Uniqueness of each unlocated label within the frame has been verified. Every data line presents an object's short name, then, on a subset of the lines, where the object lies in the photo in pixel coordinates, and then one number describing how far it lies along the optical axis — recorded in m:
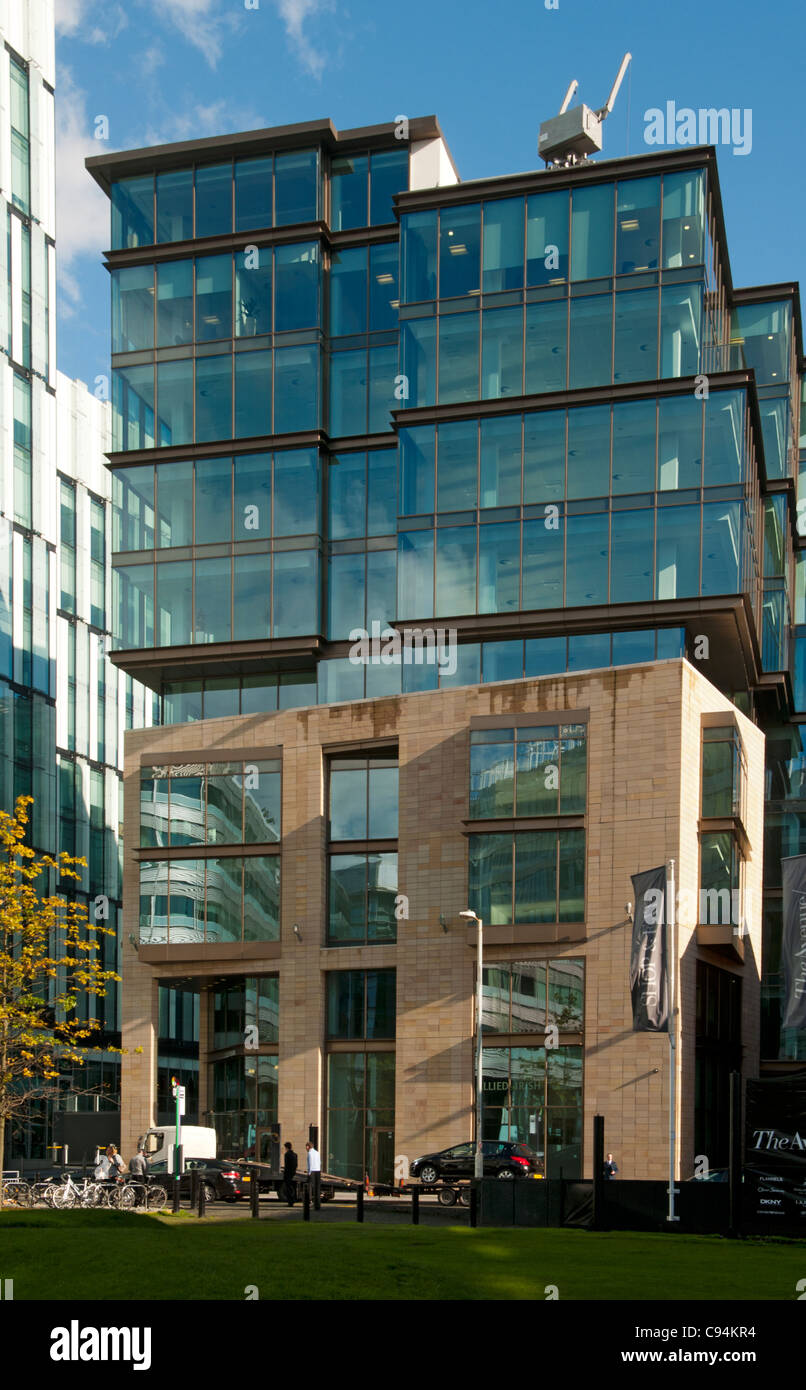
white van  46.66
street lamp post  43.12
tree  37.62
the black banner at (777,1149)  27.56
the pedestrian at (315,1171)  39.75
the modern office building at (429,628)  50.31
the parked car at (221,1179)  42.72
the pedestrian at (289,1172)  40.00
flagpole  40.03
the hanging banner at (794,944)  44.88
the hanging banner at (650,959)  41.12
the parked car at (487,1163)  45.97
